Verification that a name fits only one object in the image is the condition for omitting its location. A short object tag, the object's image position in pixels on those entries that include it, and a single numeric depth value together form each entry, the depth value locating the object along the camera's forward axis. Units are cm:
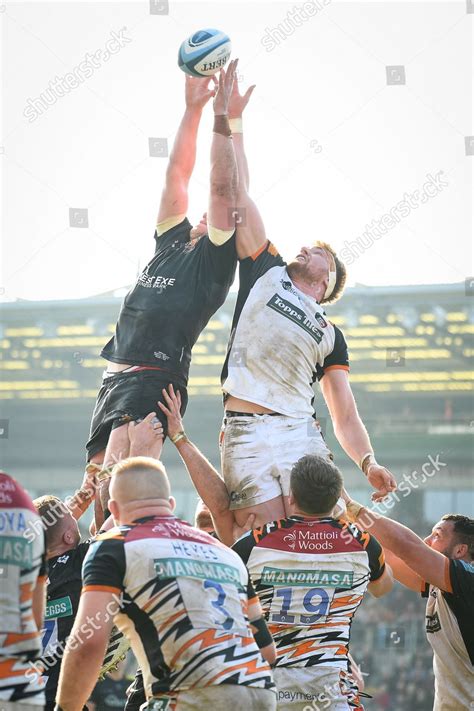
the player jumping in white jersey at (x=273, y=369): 1234
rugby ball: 1317
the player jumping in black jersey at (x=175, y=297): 1264
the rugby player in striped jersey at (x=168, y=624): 816
